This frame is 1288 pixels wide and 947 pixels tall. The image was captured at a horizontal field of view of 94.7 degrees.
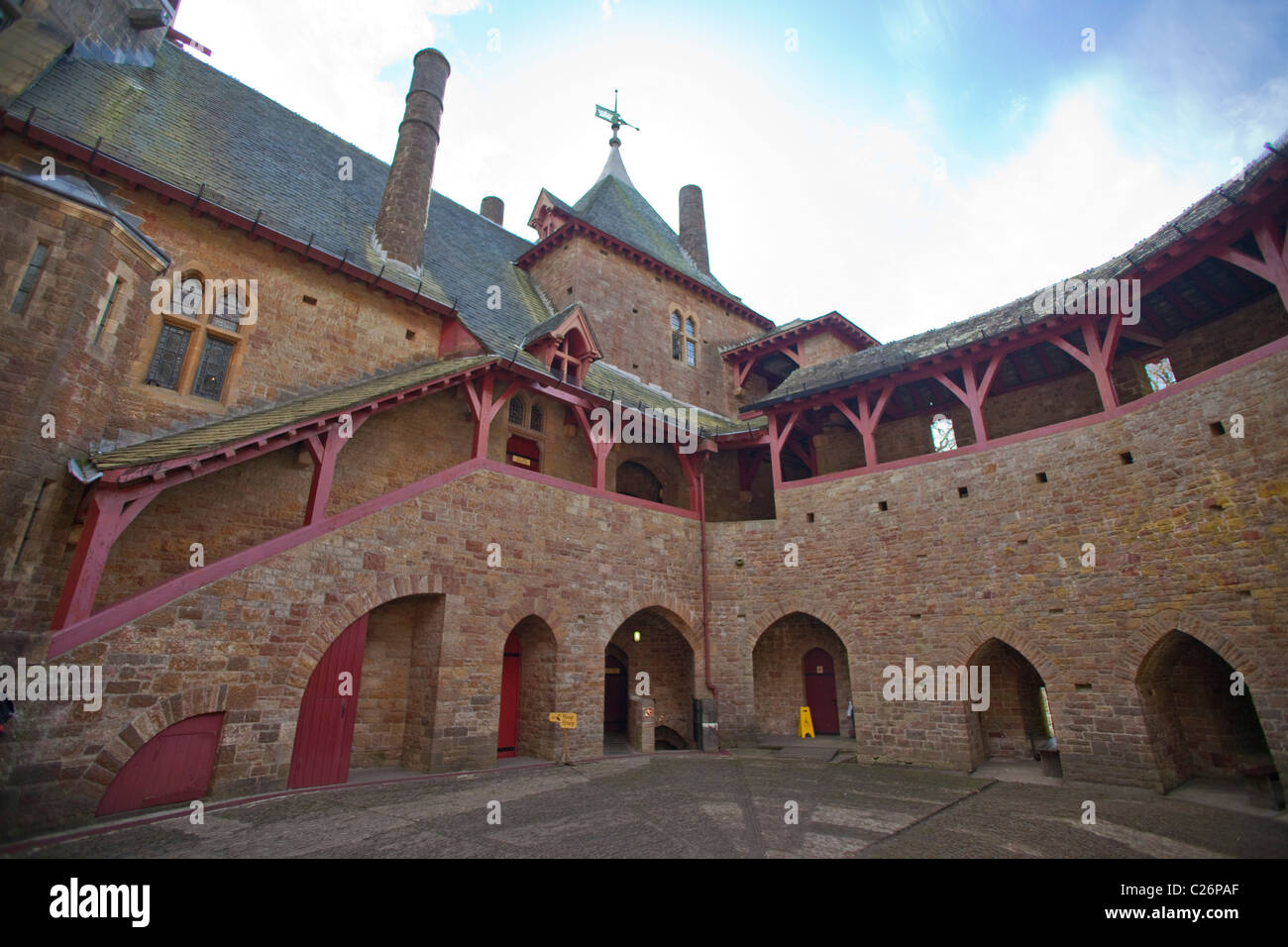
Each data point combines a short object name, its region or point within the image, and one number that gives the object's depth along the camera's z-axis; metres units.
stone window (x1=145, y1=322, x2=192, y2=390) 9.81
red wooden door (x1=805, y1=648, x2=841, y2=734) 15.61
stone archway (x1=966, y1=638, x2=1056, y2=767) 12.84
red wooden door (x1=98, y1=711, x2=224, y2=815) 6.88
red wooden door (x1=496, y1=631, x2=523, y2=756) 11.93
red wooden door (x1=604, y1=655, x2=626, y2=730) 15.98
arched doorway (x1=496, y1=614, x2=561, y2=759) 11.69
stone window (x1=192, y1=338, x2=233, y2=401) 10.23
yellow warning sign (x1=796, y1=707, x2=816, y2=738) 15.26
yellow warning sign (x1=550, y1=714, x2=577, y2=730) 10.92
